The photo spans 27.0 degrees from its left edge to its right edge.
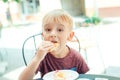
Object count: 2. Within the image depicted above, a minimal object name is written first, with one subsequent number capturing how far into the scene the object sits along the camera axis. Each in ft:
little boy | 3.28
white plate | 3.37
